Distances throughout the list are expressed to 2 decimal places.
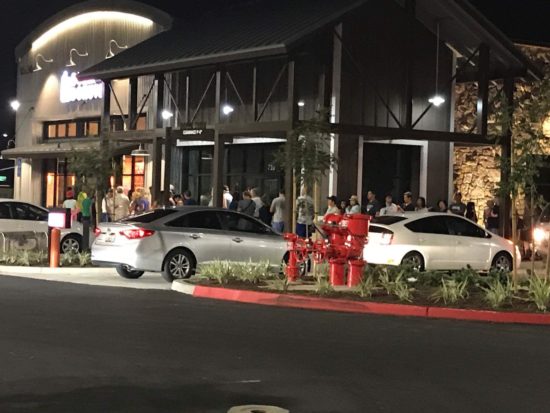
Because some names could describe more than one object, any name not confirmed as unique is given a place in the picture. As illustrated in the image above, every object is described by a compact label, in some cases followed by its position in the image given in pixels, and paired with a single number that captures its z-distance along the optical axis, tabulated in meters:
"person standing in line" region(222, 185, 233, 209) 25.12
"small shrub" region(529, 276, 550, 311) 12.75
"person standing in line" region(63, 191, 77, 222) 25.11
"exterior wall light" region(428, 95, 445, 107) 25.19
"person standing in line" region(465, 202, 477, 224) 23.52
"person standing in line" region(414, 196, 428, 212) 22.50
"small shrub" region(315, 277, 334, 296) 13.89
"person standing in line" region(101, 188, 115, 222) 23.02
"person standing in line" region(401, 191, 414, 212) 21.80
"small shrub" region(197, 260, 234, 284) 15.24
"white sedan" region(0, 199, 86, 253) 21.17
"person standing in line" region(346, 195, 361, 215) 20.48
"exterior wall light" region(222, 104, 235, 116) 26.73
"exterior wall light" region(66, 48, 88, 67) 36.16
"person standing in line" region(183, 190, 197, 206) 24.45
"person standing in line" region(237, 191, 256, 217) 22.09
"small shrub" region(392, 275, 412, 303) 13.29
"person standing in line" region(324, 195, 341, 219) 19.89
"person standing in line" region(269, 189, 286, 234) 21.95
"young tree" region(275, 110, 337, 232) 17.55
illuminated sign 34.85
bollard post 18.77
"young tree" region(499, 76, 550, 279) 13.89
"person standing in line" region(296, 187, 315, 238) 17.98
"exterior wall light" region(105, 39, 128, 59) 34.27
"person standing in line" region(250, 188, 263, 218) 22.73
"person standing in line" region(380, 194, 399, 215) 21.15
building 22.89
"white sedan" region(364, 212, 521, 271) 17.86
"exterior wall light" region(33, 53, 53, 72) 38.12
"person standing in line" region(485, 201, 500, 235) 23.00
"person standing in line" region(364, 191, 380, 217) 21.97
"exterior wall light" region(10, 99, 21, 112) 40.09
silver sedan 16.30
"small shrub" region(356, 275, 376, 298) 13.59
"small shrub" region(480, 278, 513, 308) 12.83
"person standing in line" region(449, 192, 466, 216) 22.41
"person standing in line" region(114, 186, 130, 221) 23.03
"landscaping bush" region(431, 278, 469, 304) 13.16
